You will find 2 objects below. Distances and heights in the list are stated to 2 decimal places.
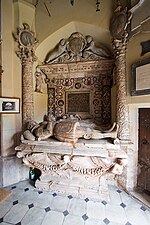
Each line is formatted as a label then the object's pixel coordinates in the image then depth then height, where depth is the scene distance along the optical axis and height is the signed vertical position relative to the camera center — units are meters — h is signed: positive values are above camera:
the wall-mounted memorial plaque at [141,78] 2.37 +0.60
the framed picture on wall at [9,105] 2.97 +0.14
